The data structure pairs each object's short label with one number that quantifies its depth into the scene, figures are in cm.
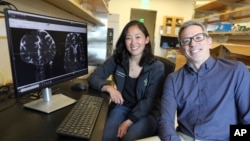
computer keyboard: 72
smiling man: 108
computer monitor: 72
